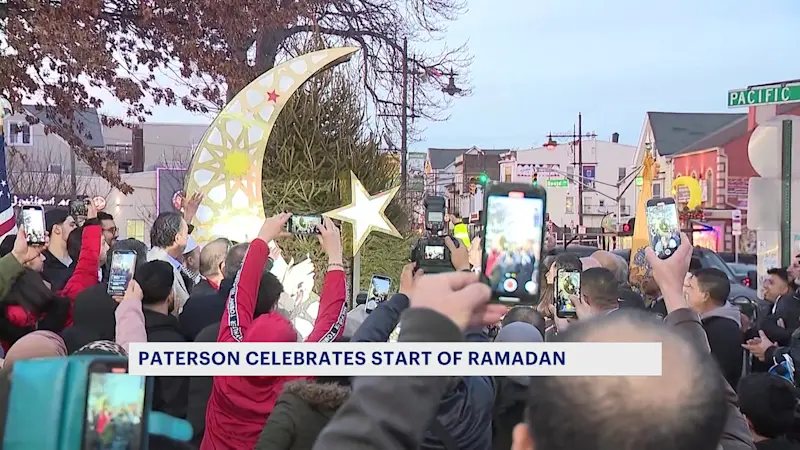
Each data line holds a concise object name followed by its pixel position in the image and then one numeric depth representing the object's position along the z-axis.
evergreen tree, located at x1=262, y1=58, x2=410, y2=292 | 10.31
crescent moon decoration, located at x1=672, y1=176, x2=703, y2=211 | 28.72
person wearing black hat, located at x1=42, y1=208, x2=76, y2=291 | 5.40
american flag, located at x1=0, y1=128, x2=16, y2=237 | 5.21
